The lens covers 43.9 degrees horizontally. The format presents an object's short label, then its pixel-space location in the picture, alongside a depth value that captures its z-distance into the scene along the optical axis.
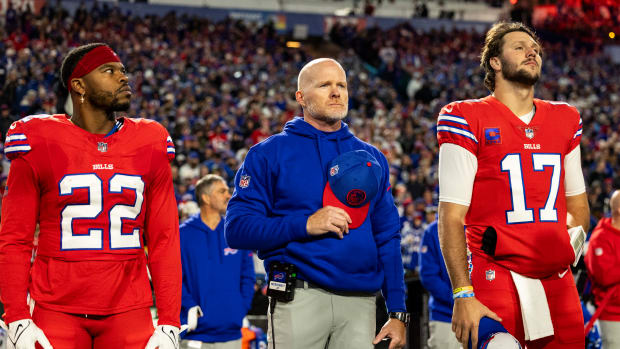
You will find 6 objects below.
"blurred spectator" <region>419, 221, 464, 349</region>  6.66
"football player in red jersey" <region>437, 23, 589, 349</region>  3.26
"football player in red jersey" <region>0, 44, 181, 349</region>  3.12
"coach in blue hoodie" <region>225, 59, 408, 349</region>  3.23
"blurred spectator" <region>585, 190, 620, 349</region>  6.31
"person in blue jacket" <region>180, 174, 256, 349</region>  5.73
